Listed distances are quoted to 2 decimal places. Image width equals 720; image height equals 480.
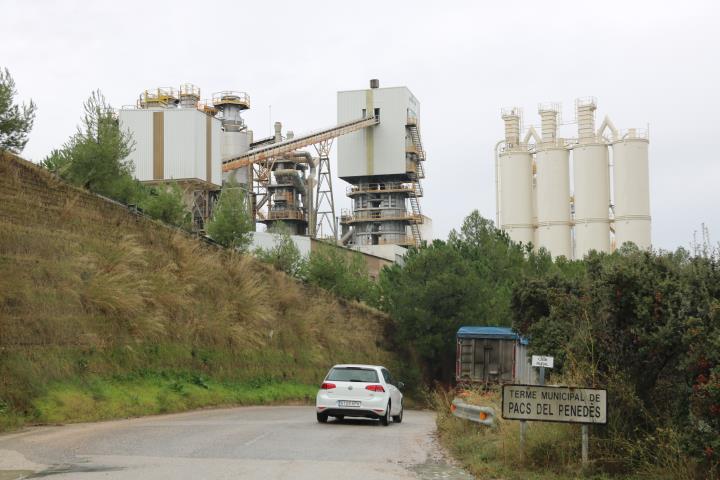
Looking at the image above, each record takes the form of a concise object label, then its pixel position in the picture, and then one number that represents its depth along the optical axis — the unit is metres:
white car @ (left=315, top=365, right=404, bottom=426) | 20.36
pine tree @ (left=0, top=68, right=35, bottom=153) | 26.53
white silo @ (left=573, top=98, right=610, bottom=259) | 72.44
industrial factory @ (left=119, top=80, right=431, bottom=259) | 74.00
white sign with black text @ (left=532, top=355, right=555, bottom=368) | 15.26
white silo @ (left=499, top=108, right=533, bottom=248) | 76.81
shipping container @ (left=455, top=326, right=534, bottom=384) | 33.43
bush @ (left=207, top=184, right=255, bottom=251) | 41.19
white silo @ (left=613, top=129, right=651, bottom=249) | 70.75
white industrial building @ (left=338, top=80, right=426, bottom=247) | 79.69
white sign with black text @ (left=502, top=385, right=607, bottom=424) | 11.58
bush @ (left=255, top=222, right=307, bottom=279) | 45.37
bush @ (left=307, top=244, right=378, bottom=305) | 50.19
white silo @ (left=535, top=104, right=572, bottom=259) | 74.12
